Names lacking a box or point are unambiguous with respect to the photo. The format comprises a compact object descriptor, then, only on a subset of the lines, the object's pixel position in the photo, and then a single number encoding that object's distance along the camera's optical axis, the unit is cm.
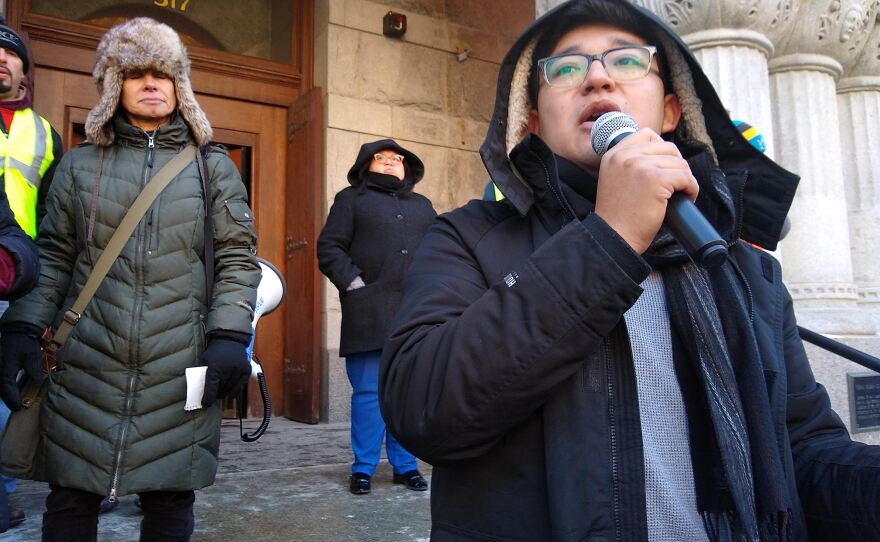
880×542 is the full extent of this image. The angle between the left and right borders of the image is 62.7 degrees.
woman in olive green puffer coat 229
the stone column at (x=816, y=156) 458
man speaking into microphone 95
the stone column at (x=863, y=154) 529
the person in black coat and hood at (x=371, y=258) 386
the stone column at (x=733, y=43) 411
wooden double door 620
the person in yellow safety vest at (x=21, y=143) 296
